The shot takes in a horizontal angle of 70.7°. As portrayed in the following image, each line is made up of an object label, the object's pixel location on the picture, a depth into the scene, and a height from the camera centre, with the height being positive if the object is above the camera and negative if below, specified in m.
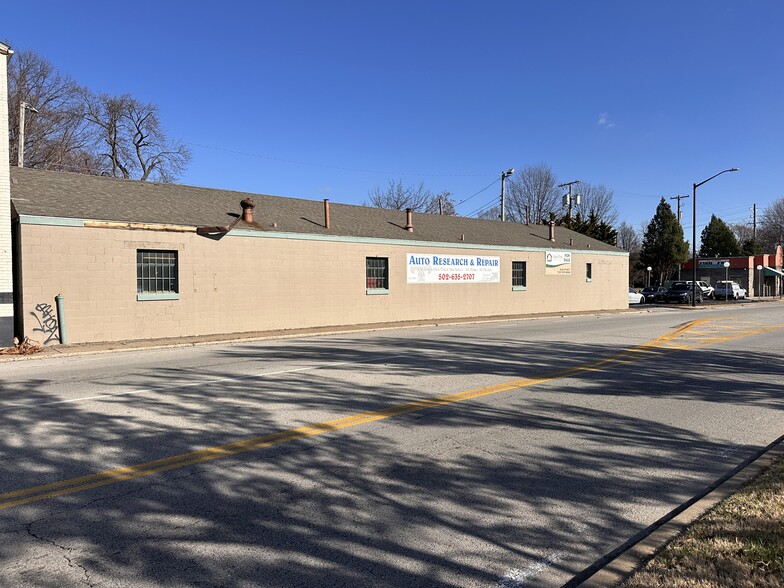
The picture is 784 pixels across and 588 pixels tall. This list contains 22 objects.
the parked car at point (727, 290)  47.63 -0.63
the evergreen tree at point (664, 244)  63.56 +4.68
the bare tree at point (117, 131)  44.90 +13.28
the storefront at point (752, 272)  57.06 +1.18
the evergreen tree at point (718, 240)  76.62 +6.08
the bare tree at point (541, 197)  67.25 +10.75
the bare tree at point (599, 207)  74.81 +10.63
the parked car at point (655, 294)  44.07 -0.81
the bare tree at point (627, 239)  90.25 +7.44
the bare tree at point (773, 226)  85.81 +8.86
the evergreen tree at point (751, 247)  73.62 +4.78
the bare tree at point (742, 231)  101.81 +9.60
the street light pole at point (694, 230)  34.19 +3.41
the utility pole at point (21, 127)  23.88 +7.31
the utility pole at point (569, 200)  53.07 +8.45
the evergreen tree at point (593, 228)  55.62 +5.81
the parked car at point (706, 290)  50.28 -0.63
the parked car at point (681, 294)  41.75 -0.79
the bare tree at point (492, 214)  82.14 +10.94
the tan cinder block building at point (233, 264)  15.02 +0.90
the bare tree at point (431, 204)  63.78 +9.71
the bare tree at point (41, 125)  35.50 +11.30
